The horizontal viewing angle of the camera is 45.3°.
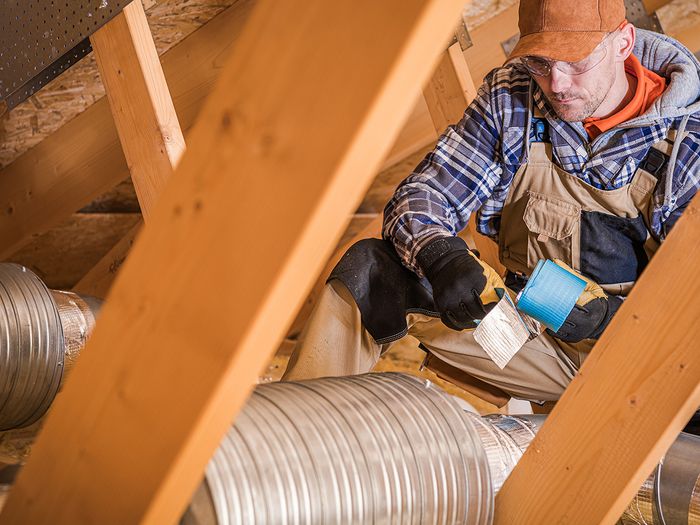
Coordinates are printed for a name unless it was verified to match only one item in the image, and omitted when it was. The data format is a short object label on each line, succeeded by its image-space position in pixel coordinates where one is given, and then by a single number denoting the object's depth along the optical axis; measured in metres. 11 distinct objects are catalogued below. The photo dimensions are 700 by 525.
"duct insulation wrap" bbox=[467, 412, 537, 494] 1.34
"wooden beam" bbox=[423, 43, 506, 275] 2.30
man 1.76
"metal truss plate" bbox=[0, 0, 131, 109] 1.97
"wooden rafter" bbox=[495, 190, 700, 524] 1.14
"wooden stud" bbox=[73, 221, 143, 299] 2.89
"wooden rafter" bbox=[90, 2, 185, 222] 1.83
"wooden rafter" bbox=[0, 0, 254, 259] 2.45
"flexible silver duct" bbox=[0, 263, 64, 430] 1.87
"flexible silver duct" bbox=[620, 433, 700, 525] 1.36
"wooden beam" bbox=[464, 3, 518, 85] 2.71
